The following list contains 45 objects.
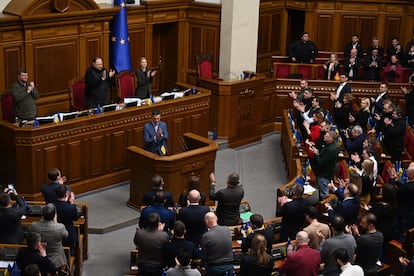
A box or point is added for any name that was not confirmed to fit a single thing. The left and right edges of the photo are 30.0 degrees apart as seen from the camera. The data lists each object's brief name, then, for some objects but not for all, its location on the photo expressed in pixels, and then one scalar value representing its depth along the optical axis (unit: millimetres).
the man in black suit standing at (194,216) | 9180
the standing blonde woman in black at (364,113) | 14008
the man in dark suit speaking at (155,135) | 12242
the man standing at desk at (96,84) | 13266
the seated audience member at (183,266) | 7746
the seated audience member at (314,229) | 8633
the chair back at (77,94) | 13805
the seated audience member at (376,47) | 17328
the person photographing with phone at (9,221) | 8992
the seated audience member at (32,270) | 7316
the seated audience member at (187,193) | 9734
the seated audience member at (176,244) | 8344
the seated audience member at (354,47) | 17484
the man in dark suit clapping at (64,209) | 9164
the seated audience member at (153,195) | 9727
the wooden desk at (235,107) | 15289
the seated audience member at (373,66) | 17123
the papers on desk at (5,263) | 8551
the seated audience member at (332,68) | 16820
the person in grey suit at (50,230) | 8633
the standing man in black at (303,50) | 17266
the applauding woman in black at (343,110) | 14162
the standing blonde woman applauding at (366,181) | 10594
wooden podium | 11648
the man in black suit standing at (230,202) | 9750
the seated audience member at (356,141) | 12320
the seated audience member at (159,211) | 9140
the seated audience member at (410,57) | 17247
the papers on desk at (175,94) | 13742
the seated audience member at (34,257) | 8047
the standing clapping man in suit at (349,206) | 9562
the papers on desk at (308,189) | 11016
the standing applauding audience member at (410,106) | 15648
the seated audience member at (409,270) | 8320
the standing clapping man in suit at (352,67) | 17047
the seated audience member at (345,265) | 7770
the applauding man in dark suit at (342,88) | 15219
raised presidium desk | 11727
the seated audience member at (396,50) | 17609
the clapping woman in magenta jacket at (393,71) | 17078
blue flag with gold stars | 15648
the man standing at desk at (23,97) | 12117
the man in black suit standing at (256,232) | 8484
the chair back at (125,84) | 14547
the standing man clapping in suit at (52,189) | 9625
